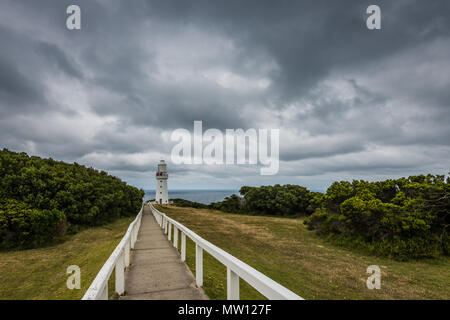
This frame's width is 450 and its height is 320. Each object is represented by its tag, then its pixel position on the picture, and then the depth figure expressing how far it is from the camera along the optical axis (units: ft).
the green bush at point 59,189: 60.23
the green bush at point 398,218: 36.11
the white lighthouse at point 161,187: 197.47
